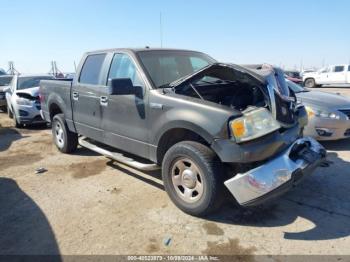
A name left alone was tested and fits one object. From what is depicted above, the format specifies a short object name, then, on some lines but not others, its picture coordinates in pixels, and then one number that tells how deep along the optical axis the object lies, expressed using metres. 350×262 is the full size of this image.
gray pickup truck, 3.25
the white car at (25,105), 9.21
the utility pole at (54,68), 30.38
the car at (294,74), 24.36
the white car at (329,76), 23.23
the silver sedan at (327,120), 6.00
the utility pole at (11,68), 32.84
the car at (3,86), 12.64
